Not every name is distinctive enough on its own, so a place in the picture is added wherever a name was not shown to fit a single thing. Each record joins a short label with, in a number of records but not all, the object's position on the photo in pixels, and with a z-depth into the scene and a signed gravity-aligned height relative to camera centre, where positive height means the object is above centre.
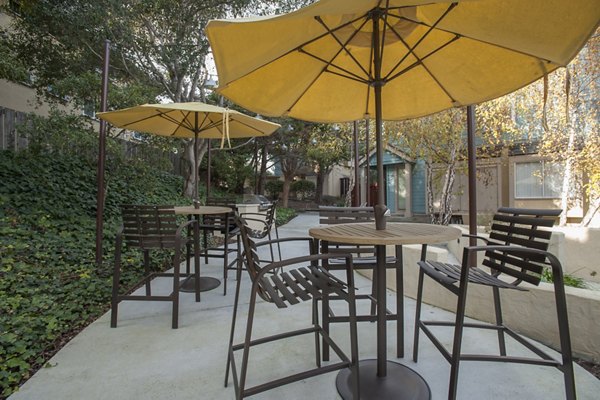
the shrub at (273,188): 21.98 +0.65
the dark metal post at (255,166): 15.73 +1.58
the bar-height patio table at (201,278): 3.40 -0.86
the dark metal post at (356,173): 6.01 +0.45
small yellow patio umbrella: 3.68 +0.98
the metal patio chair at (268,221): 4.23 -0.30
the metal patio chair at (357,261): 2.09 -0.47
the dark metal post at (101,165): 4.22 +0.43
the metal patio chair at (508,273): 1.55 -0.45
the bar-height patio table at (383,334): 1.71 -0.77
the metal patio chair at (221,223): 3.76 -0.34
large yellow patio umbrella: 1.74 +0.90
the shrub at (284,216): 11.48 -0.70
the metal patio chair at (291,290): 1.57 -0.47
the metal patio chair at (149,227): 2.98 -0.25
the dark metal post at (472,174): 3.21 +0.22
